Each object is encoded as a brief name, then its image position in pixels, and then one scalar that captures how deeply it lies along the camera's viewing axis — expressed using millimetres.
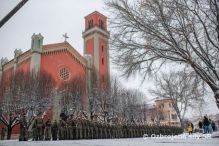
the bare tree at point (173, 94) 27150
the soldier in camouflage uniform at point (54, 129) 16059
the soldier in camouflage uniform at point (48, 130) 16431
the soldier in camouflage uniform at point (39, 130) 16797
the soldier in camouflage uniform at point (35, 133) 16644
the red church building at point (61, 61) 37531
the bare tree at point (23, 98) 26203
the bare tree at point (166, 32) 9969
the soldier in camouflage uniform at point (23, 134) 18241
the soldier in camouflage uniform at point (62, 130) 16050
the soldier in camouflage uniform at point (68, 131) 16314
